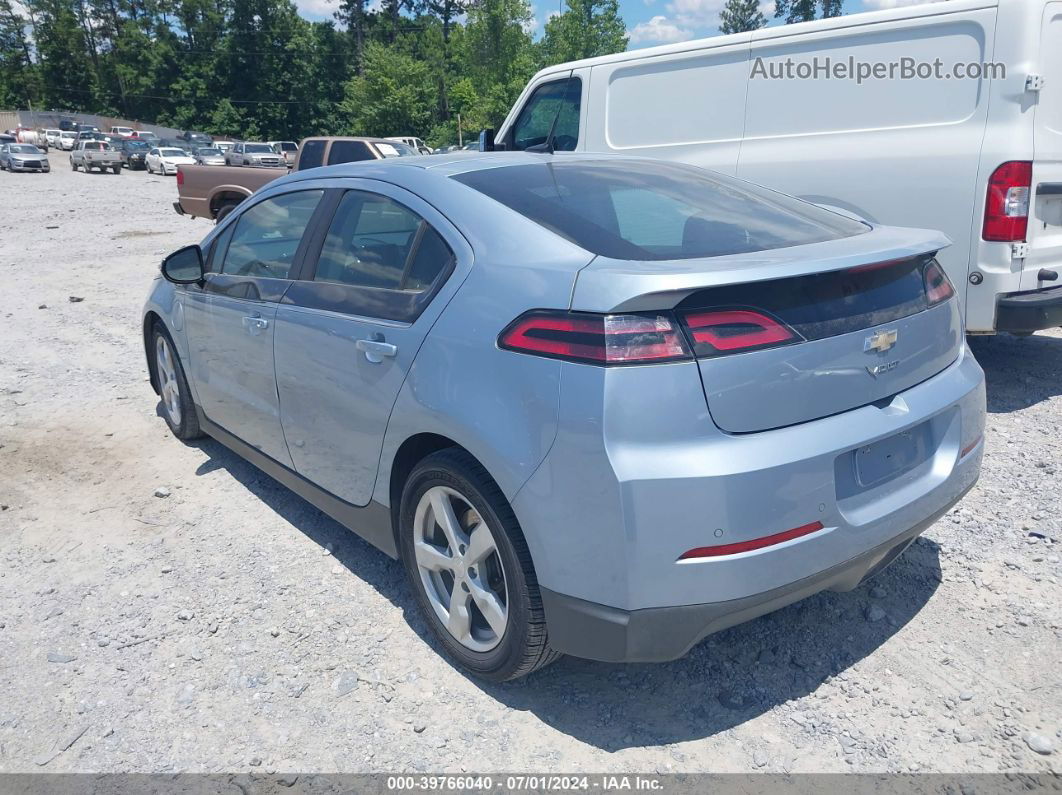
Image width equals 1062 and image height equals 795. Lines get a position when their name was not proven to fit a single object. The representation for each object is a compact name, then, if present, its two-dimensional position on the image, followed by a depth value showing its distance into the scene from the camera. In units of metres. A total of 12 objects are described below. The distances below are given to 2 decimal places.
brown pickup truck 13.30
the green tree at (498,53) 38.12
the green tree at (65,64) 83.12
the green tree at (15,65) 85.06
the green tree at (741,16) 77.12
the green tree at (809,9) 73.12
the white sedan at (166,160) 42.06
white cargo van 4.96
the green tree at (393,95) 50.31
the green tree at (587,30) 33.66
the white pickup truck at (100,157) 42.25
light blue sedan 2.20
